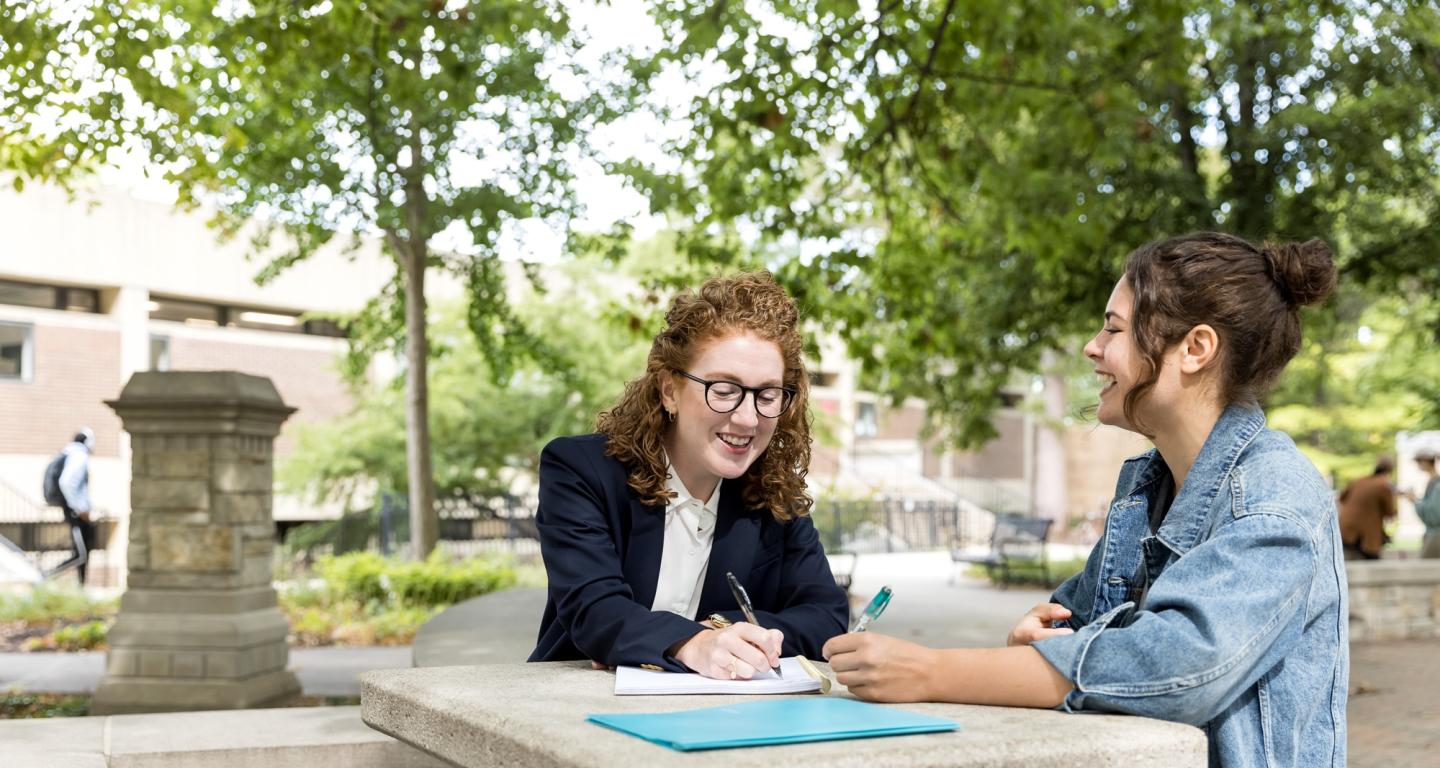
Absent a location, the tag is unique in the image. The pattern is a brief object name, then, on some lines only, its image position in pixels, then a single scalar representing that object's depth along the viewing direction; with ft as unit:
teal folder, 5.26
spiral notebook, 6.88
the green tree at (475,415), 69.56
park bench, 57.31
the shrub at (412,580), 41.70
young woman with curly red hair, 8.51
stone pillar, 23.93
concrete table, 5.13
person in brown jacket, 44.98
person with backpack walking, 51.70
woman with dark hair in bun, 5.98
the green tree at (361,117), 25.30
